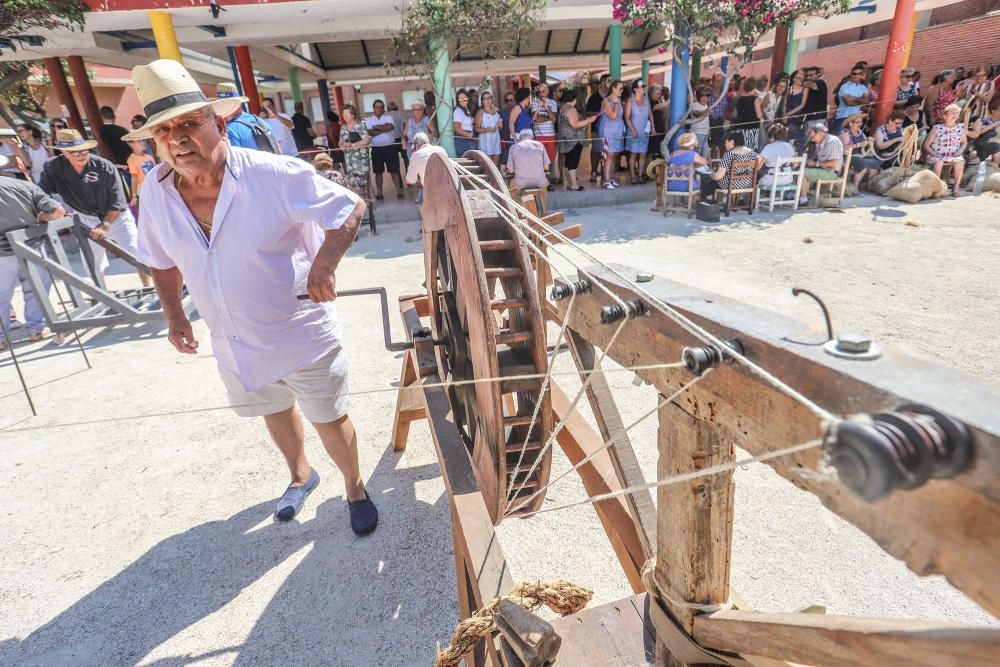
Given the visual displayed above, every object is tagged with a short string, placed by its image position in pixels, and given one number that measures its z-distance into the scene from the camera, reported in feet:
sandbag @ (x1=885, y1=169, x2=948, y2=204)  29.07
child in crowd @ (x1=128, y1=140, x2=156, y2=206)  21.74
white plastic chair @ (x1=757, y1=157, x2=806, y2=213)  27.48
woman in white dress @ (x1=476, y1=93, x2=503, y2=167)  31.27
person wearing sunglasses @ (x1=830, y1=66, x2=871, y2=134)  32.42
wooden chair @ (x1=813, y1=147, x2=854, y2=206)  28.25
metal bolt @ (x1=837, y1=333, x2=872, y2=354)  1.96
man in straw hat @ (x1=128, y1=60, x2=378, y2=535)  6.47
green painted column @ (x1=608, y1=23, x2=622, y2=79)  38.37
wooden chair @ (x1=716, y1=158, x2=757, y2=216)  27.32
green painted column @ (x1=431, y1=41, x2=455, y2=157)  30.12
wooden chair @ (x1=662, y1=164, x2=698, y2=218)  27.53
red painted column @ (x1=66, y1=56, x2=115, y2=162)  36.86
